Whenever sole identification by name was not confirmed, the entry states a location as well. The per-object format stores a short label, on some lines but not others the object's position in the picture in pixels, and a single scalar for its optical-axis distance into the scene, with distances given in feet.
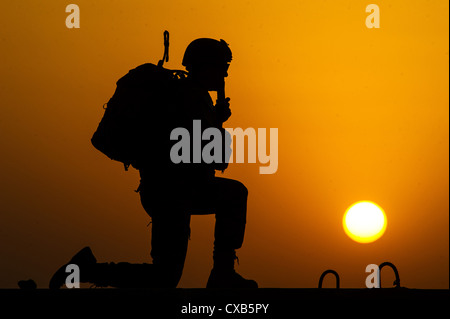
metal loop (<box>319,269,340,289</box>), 52.44
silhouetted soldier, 52.01
